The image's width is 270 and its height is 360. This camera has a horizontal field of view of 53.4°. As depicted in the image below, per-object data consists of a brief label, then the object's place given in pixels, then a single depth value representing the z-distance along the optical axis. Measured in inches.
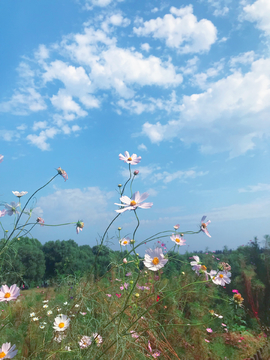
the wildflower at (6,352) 46.9
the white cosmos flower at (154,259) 43.0
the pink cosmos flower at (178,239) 56.3
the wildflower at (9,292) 48.1
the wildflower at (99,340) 52.2
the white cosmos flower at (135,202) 43.9
